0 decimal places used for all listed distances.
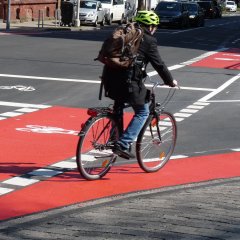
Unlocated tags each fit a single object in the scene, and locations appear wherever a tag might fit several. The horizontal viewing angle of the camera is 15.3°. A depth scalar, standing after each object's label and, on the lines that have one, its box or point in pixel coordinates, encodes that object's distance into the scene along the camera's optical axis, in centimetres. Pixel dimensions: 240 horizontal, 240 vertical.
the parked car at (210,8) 8062
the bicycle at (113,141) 887
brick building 5219
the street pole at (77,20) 4966
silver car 5239
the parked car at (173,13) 5456
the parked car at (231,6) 11244
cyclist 876
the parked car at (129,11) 6112
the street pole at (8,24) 4322
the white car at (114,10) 5622
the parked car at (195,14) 5838
